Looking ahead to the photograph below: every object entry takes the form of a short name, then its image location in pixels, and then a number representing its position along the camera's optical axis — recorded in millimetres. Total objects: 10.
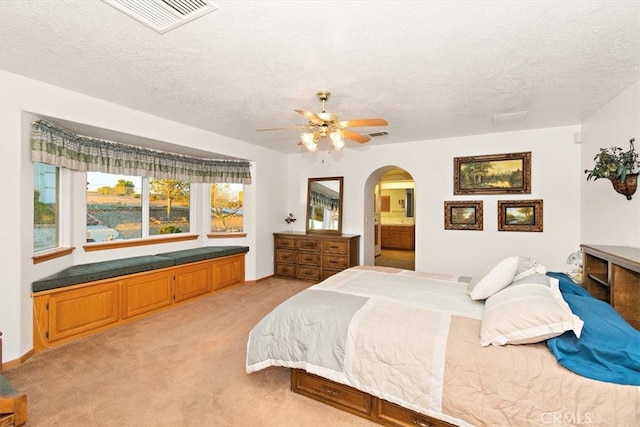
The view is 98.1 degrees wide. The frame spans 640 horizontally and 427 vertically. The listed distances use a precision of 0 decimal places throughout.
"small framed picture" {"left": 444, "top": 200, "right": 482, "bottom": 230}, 4516
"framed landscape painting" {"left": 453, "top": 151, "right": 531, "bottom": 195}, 4219
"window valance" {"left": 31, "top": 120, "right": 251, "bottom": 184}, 2766
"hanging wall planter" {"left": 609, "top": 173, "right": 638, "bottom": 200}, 2539
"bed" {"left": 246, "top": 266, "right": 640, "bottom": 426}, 1348
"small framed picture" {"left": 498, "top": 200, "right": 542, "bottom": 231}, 4164
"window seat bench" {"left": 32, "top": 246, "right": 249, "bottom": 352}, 2781
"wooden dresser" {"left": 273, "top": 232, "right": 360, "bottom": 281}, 5094
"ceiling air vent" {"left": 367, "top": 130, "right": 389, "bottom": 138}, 4309
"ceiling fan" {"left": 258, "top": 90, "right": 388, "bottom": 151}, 2455
